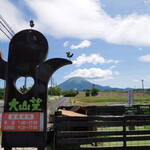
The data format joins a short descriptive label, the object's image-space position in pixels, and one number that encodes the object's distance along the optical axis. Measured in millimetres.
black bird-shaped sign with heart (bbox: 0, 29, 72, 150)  5738
